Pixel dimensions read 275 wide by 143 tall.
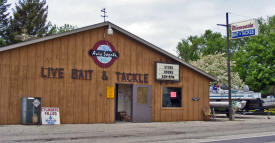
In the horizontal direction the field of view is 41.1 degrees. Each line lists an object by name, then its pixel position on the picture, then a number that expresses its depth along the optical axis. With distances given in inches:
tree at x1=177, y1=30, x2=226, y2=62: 2709.2
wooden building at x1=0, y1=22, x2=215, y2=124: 715.4
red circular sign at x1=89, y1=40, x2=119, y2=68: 804.0
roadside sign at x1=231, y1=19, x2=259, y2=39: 945.7
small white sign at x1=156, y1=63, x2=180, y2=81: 888.9
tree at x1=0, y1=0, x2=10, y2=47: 1965.7
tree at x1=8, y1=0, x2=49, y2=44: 1969.7
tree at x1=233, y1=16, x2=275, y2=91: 2089.1
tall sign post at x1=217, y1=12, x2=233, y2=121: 1001.7
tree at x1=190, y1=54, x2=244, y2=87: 2012.8
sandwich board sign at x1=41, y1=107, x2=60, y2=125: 726.5
